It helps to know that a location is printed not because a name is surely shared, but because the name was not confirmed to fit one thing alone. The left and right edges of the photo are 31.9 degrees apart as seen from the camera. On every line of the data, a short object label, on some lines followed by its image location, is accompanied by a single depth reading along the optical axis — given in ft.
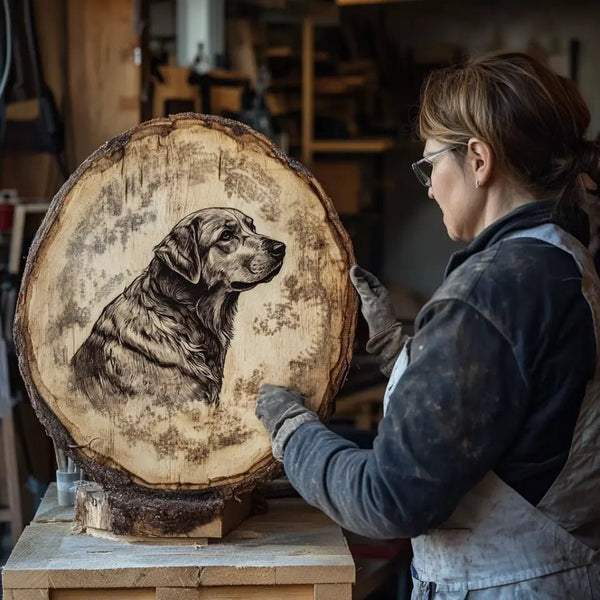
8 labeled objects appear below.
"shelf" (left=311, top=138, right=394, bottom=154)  21.65
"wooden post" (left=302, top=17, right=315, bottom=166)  21.66
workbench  6.59
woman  5.41
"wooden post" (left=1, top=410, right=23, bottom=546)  12.50
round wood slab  7.07
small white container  8.02
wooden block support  7.06
